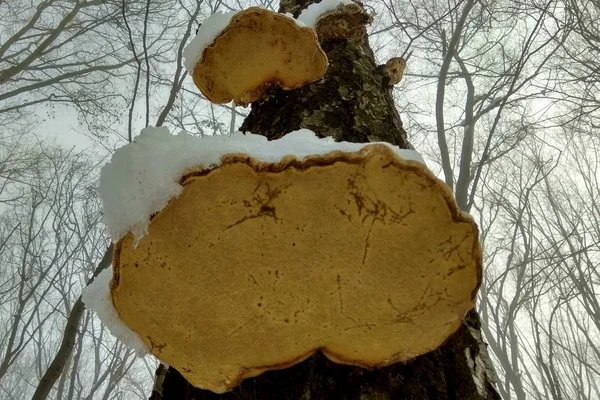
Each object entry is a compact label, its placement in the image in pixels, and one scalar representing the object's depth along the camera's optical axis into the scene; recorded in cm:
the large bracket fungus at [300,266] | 31
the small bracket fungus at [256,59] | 57
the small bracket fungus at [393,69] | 80
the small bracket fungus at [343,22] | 77
